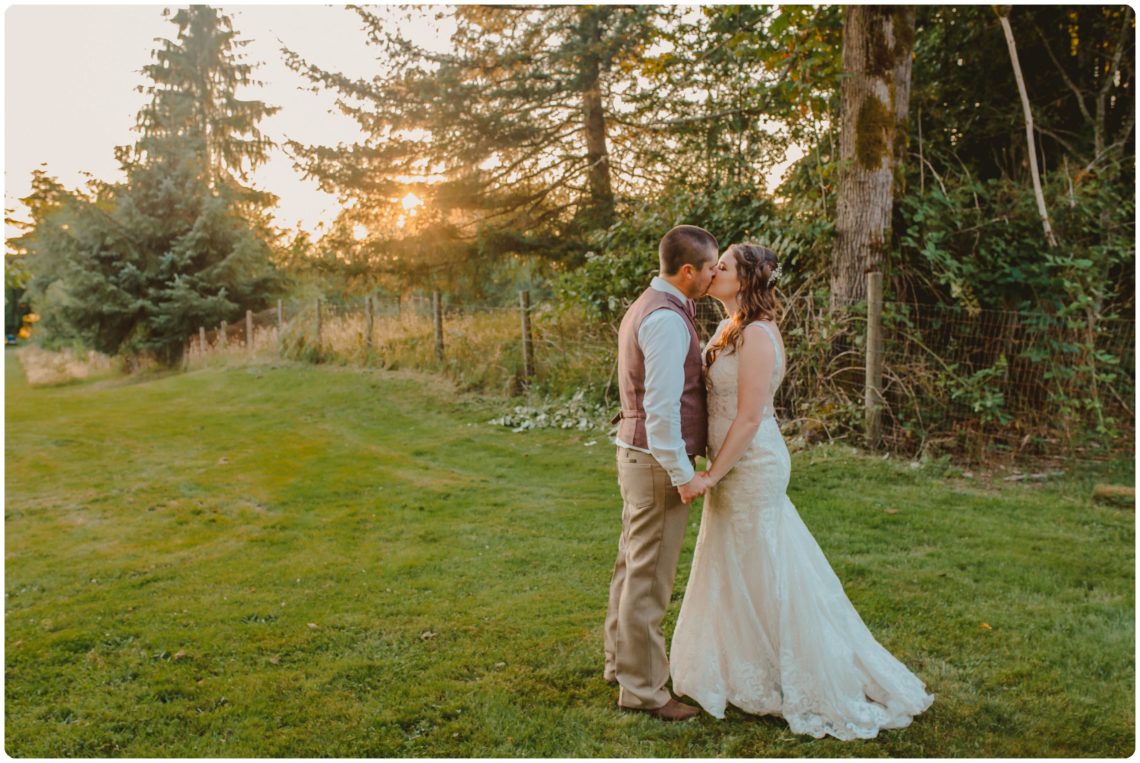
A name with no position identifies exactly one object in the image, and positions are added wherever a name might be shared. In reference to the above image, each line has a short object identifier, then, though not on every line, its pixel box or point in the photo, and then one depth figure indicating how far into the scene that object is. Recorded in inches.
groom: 131.3
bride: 137.6
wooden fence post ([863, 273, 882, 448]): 335.3
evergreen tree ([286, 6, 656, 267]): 635.5
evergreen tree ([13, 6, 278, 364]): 929.5
